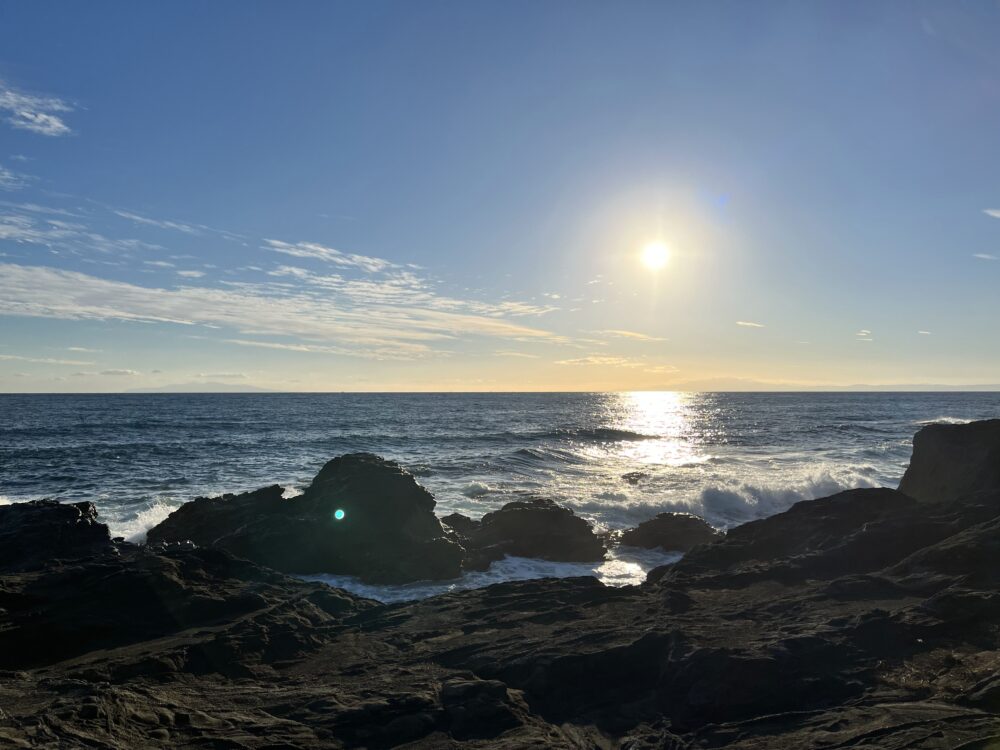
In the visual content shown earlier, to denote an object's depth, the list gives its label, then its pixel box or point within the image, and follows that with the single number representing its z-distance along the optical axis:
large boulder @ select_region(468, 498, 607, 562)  20.98
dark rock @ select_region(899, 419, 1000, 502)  17.34
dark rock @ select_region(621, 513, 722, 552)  22.67
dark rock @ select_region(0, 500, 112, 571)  15.16
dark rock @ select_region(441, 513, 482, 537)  23.91
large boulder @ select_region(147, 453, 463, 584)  17.80
